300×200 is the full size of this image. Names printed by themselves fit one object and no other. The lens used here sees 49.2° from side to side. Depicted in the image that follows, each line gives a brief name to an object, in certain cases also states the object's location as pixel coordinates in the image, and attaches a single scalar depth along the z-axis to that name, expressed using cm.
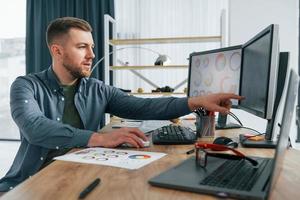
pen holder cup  134
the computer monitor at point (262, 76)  106
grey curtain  379
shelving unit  289
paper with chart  89
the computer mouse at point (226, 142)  116
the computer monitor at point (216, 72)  156
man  114
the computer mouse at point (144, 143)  114
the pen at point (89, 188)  64
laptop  54
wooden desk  65
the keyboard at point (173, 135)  121
